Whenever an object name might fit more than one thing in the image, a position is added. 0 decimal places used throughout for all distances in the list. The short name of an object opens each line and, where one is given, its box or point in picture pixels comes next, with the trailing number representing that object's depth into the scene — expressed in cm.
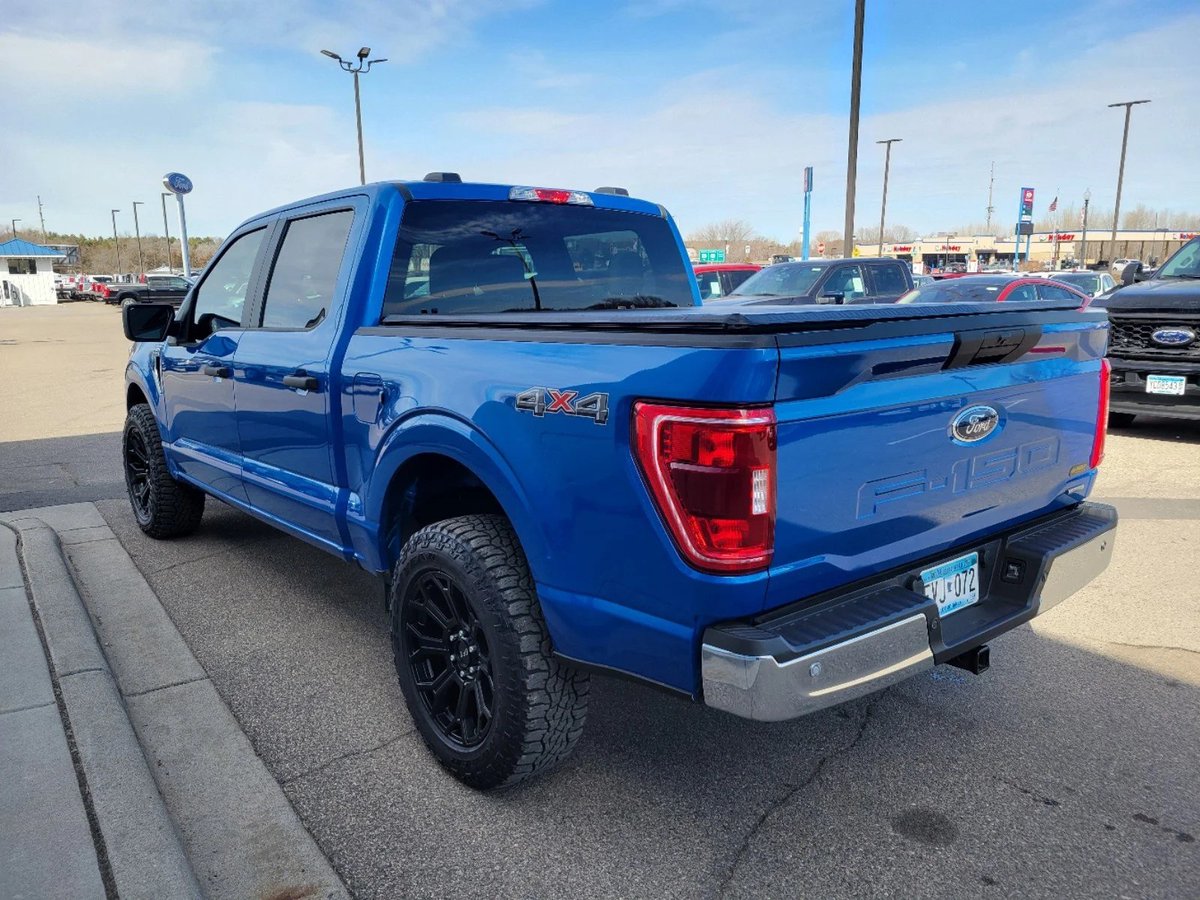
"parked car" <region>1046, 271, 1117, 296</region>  1892
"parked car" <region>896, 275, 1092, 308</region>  1098
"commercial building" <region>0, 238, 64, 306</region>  5753
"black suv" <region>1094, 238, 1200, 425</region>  779
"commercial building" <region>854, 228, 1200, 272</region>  9512
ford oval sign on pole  2359
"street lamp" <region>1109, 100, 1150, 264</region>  4812
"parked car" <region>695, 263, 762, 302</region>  1692
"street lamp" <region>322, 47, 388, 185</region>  2919
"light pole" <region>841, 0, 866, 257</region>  1702
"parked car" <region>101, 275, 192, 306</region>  2497
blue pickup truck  205
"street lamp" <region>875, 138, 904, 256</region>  5194
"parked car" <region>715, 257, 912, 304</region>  1254
